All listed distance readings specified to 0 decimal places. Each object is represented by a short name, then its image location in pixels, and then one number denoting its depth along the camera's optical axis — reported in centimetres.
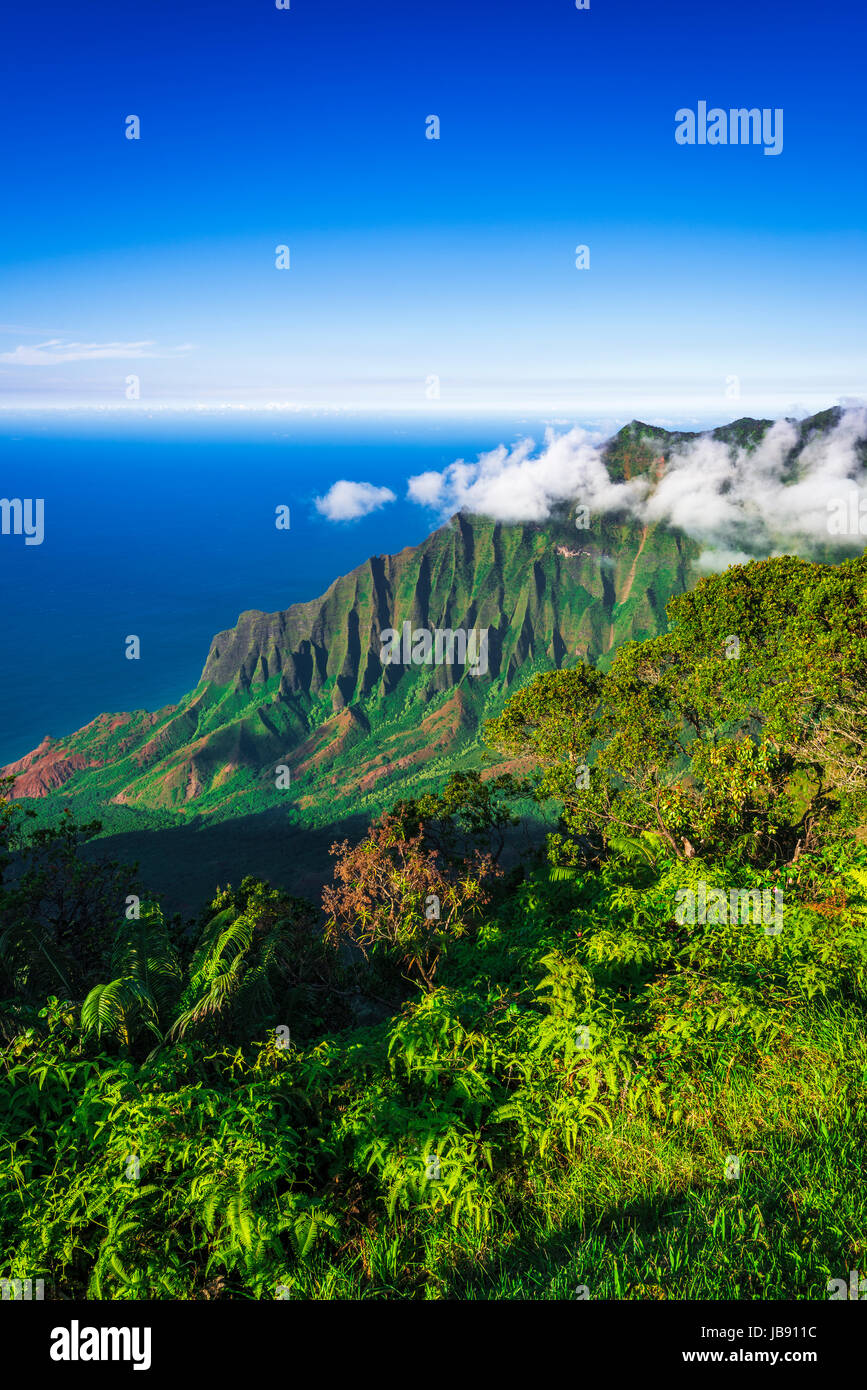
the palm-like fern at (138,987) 798
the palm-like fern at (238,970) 869
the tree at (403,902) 1179
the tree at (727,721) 1488
